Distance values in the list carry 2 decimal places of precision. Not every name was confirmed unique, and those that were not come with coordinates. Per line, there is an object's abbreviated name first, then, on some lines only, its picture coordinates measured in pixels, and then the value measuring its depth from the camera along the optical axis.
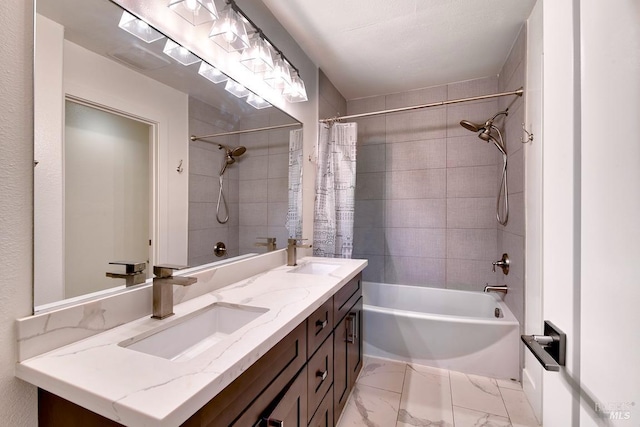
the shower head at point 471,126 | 2.38
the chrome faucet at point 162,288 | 0.93
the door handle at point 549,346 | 0.52
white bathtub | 1.97
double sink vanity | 0.56
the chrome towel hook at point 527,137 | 1.78
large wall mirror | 0.78
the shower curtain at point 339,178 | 2.38
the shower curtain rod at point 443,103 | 1.96
